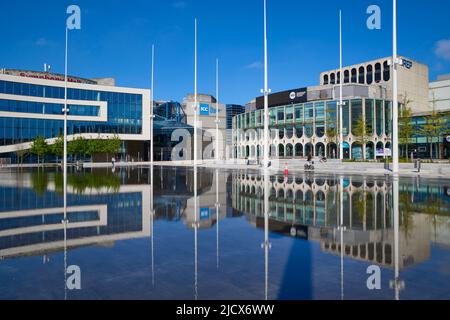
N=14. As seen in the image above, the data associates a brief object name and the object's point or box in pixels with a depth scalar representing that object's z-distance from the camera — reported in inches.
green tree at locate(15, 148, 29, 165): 2430.1
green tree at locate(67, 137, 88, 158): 2475.4
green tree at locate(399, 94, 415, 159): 1875.0
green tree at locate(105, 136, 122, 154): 2613.2
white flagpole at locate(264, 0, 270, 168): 1428.3
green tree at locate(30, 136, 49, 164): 2397.4
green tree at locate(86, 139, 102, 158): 2534.4
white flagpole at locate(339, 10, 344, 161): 2006.5
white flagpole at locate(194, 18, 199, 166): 2053.4
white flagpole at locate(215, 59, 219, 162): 2411.4
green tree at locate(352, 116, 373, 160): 2221.2
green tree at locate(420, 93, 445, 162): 1794.0
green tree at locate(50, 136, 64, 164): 2457.8
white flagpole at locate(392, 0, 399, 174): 1226.0
